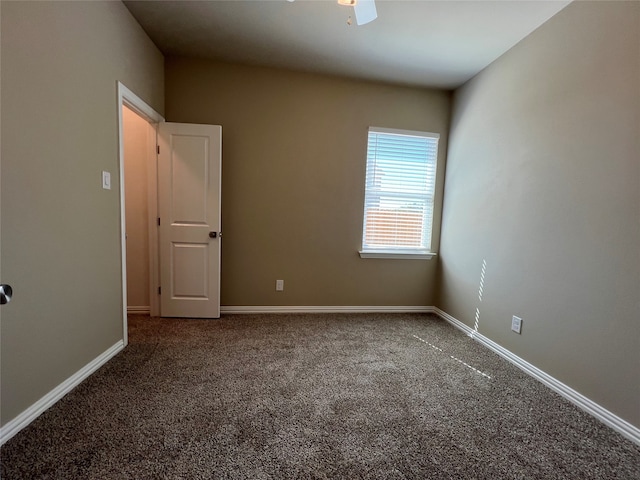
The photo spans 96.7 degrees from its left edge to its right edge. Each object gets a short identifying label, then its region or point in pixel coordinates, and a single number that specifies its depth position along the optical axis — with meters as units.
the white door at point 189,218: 2.78
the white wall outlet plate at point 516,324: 2.28
